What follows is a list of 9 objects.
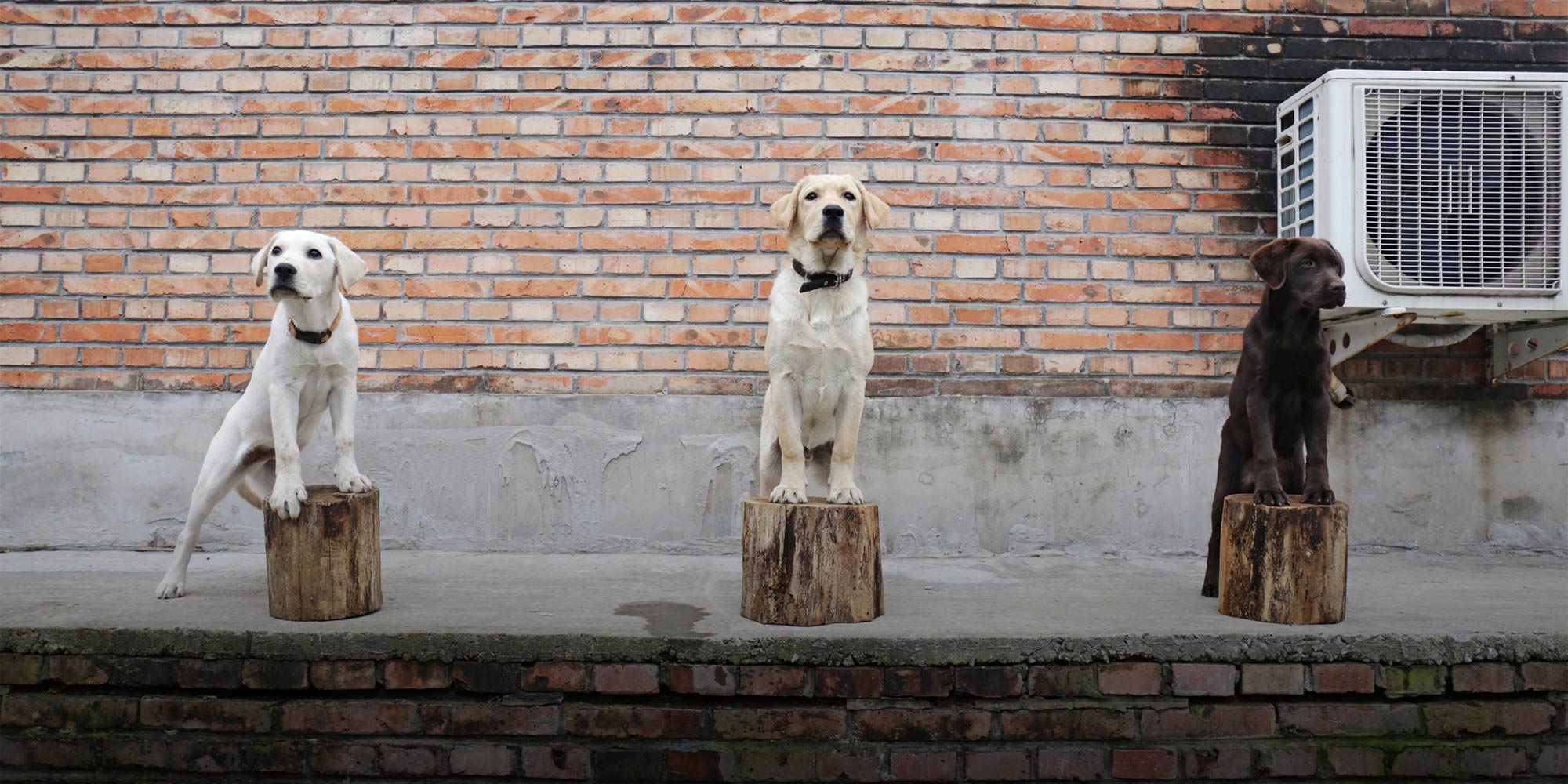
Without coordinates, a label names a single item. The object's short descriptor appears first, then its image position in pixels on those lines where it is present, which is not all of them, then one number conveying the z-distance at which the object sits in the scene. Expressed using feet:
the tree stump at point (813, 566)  9.10
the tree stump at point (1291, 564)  9.00
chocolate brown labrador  9.31
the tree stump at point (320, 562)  9.02
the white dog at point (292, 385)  9.09
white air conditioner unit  11.88
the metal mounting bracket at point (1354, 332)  12.03
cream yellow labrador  9.59
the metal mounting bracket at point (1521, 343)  12.85
